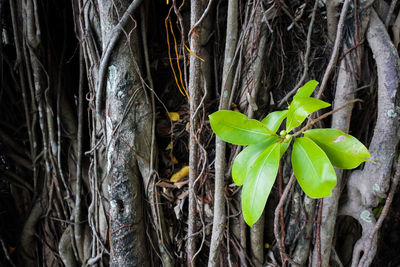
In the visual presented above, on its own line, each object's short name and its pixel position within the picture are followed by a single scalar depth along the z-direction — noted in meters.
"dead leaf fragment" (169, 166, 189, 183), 1.23
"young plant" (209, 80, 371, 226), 0.54
